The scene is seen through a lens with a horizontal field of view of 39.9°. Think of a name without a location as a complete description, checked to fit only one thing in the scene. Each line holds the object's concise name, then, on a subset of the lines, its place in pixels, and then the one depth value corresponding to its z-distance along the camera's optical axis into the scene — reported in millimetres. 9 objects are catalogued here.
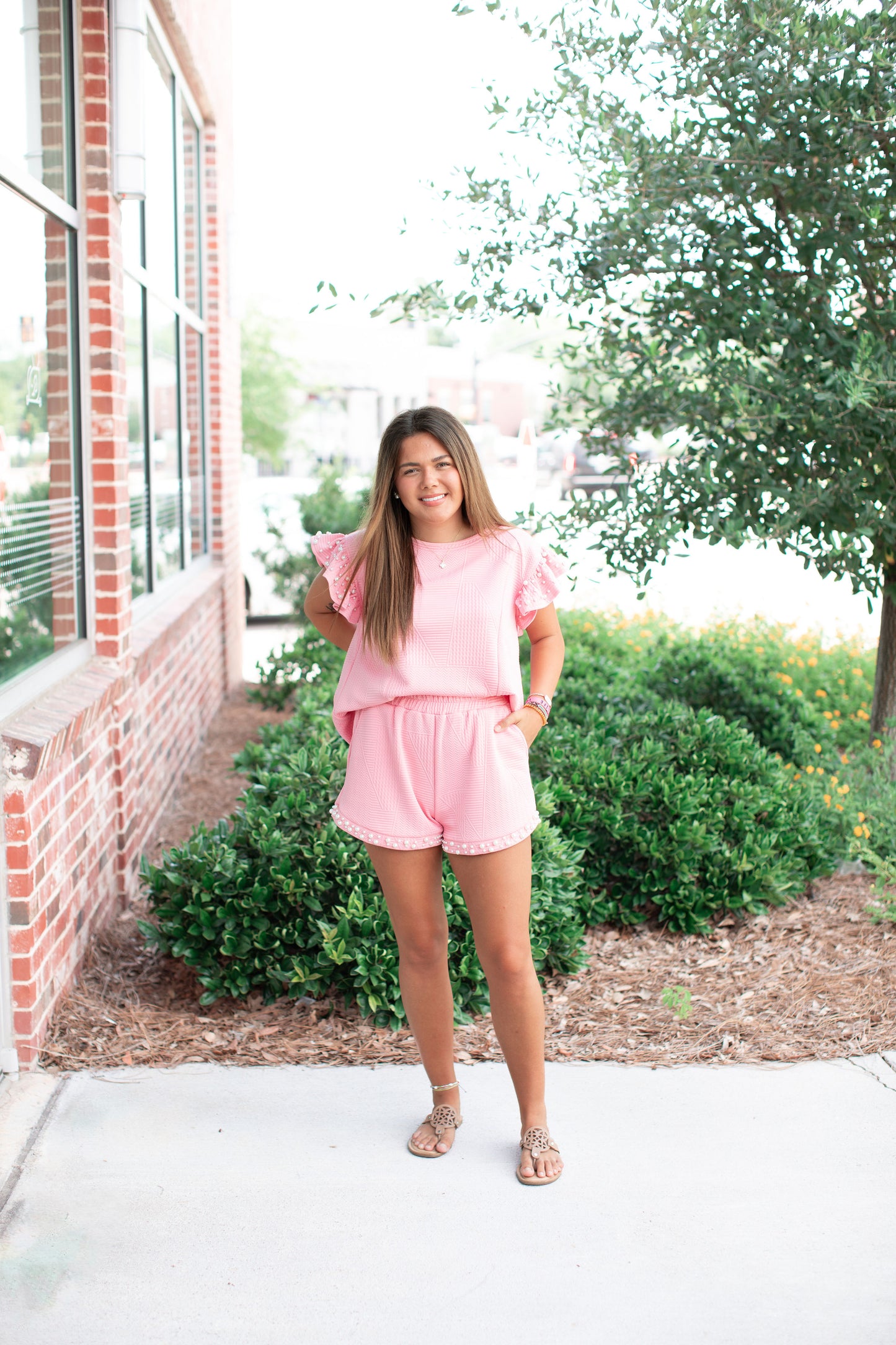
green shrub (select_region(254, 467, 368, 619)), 11398
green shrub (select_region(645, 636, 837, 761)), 5992
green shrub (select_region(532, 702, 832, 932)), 4457
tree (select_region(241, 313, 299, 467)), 25391
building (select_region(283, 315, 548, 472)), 31016
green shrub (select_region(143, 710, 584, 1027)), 3740
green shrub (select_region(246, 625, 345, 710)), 7441
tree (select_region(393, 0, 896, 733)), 4434
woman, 2797
